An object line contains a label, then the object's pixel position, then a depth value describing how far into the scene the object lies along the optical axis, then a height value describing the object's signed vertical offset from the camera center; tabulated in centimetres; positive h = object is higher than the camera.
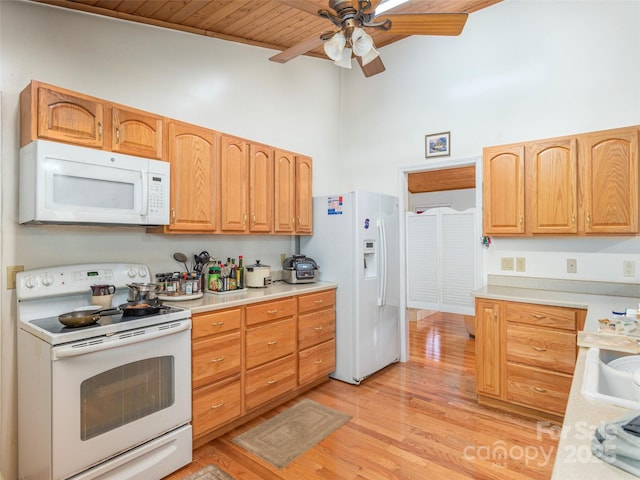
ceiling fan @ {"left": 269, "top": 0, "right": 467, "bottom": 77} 181 +121
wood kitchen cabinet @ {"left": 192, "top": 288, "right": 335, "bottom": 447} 223 -87
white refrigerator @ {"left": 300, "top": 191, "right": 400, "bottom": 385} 321 -28
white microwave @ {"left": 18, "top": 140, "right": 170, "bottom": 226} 182 +33
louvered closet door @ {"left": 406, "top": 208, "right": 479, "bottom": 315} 444 -27
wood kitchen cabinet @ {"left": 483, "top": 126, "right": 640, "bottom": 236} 243 +42
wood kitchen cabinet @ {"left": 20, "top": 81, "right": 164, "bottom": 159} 184 +71
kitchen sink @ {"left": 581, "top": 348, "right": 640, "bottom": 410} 110 -47
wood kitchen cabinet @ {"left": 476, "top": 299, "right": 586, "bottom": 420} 243 -86
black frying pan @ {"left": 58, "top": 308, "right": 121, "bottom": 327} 172 -39
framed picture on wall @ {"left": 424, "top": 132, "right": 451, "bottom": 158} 349 +99
